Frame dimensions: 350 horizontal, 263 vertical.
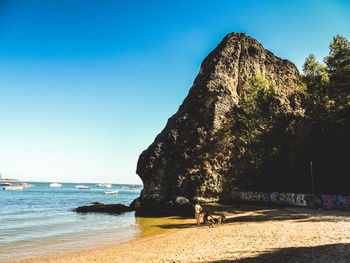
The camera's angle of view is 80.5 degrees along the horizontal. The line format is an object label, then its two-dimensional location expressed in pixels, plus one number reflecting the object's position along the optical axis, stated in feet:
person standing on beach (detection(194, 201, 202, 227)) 71.20
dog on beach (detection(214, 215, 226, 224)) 67.97
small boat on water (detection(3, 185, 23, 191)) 362.90
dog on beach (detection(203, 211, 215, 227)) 65.64
